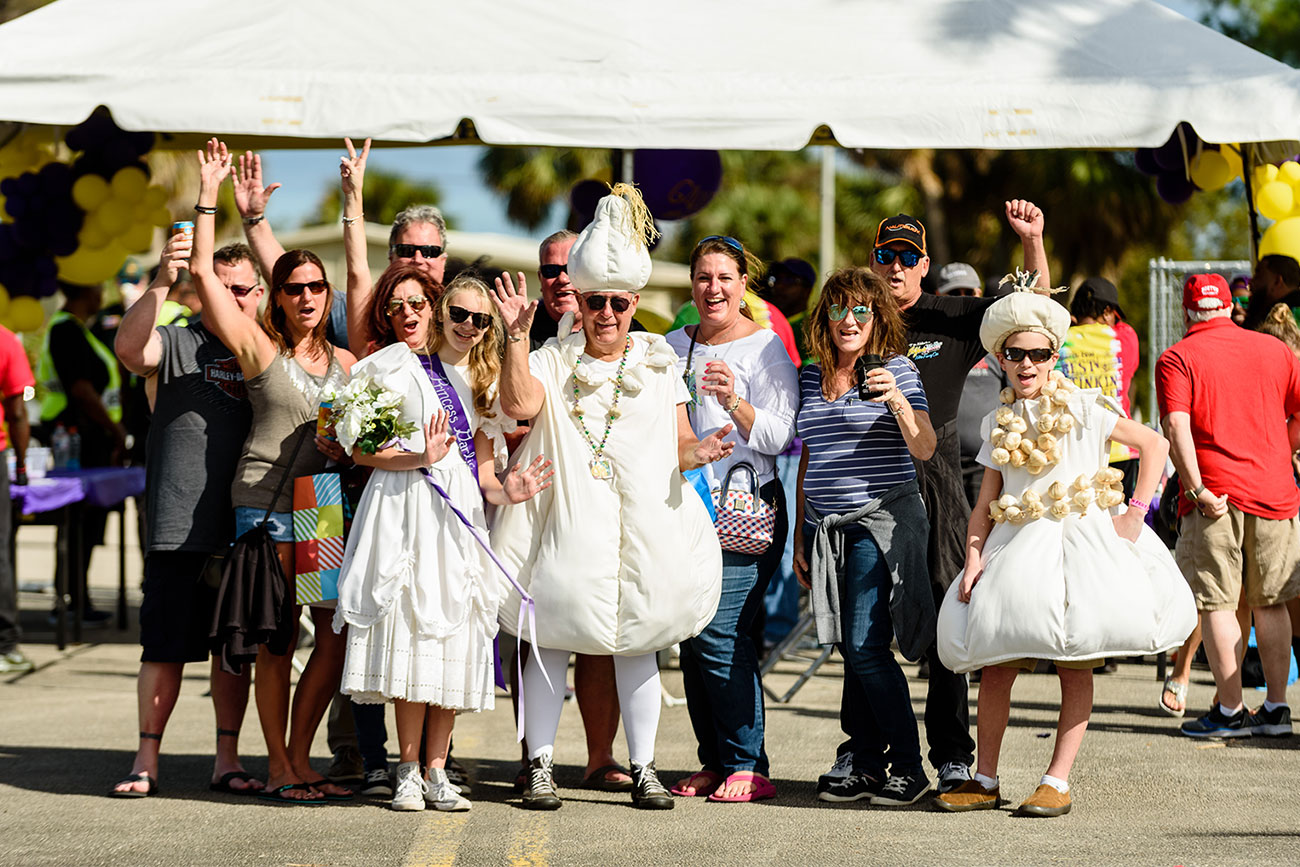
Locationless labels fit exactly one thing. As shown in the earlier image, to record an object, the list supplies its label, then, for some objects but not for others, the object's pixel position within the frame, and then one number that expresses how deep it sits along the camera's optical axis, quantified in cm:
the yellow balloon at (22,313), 2011
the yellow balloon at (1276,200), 1644
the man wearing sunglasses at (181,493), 1120
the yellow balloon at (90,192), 1941
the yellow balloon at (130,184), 1959
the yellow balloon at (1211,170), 1664
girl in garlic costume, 1027
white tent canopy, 1500
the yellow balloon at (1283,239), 1608
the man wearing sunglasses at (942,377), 1137
